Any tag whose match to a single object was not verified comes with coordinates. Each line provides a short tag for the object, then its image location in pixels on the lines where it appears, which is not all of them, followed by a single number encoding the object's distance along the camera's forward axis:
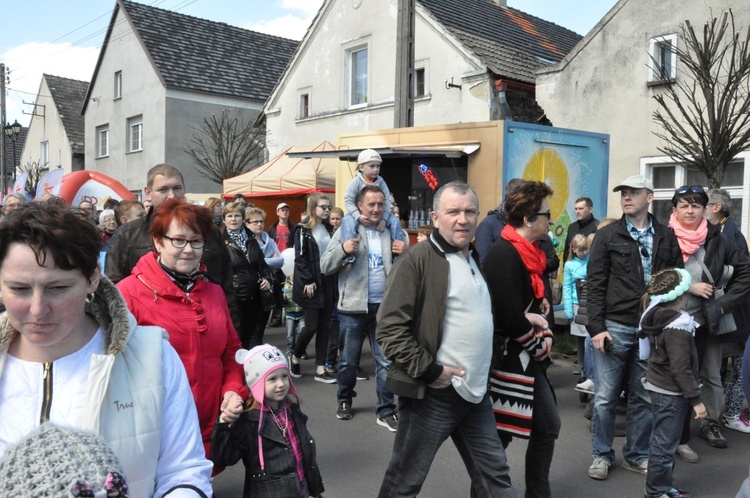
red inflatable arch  15.58
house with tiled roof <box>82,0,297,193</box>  25.03
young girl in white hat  3.42
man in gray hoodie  5.98
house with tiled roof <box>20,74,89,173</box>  33.69
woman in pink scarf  5.38
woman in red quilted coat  3.14
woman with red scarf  3.79
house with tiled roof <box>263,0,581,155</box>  15.81
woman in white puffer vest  1.72
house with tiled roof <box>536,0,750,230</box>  12.68
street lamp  27.38
